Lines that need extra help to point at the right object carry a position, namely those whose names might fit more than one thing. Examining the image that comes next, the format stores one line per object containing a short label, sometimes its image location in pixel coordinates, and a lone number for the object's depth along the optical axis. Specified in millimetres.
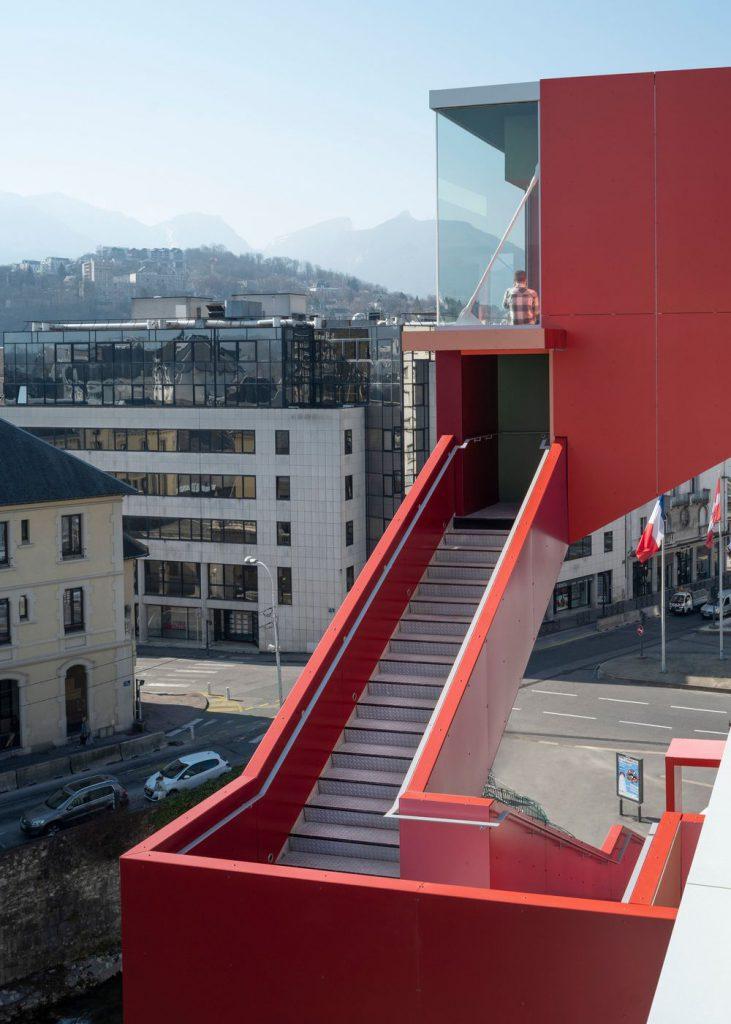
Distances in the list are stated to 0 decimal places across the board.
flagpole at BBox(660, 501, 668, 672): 56422
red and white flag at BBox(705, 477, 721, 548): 54472
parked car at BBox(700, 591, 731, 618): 68125
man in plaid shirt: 15109
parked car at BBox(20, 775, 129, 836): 35906
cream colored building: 45188
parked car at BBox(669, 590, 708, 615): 70125
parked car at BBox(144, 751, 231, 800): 39188
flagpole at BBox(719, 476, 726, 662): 55994
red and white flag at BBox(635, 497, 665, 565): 46031
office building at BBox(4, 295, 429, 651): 64938
